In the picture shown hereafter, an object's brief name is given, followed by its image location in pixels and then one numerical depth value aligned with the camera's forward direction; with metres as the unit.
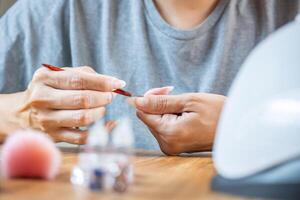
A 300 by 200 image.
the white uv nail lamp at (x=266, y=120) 0.44
